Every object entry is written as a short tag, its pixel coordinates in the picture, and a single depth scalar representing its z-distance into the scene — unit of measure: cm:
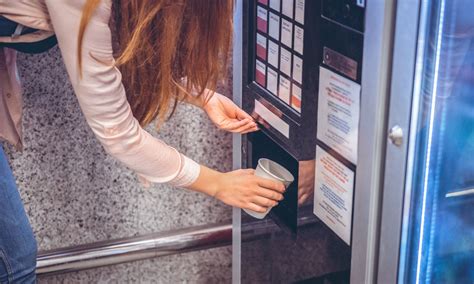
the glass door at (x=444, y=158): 85
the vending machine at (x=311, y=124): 96
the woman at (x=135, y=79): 102
